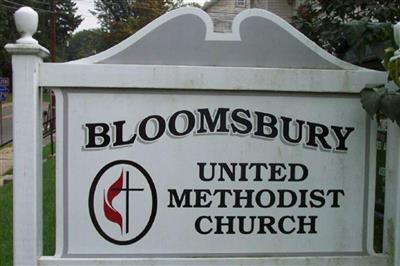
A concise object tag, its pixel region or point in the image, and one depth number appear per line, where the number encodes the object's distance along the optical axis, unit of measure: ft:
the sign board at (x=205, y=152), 9.29
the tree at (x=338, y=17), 15.08
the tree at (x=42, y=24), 141.38
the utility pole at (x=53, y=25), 92.94
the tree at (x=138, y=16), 130.99
